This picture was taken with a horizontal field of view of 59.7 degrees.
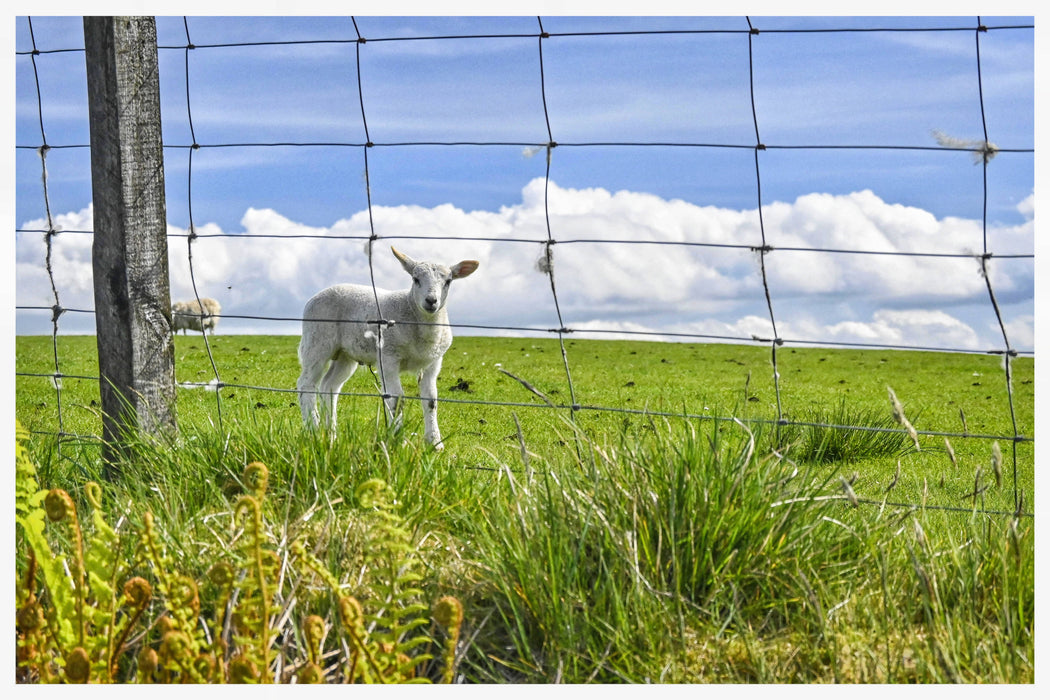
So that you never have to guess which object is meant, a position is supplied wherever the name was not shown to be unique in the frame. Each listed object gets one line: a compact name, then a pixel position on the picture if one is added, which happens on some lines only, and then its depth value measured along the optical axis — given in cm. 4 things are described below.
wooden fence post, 422
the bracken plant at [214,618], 238
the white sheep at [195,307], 2743
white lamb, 811
